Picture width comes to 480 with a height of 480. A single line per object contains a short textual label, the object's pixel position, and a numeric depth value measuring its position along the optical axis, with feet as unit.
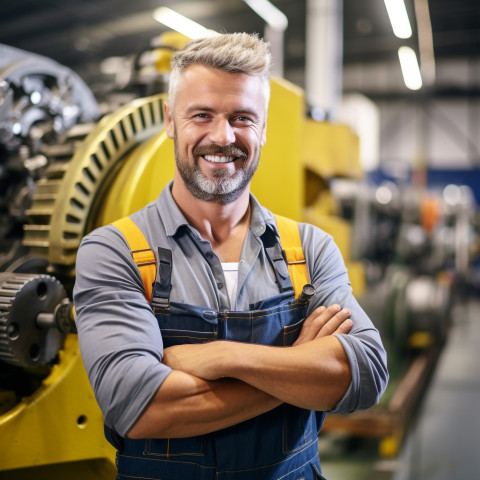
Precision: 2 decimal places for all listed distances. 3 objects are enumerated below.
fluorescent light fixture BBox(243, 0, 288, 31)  7.16
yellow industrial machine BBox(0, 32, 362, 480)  4.71
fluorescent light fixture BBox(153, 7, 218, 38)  6.78
